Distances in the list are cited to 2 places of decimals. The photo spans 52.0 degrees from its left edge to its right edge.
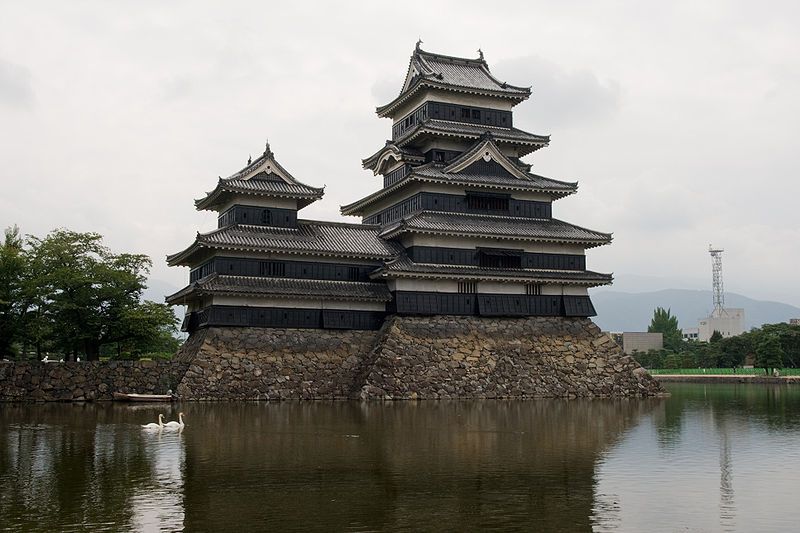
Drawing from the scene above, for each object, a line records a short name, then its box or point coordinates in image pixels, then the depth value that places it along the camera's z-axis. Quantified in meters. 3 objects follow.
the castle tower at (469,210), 49.25
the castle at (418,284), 45.12
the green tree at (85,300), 44.38
